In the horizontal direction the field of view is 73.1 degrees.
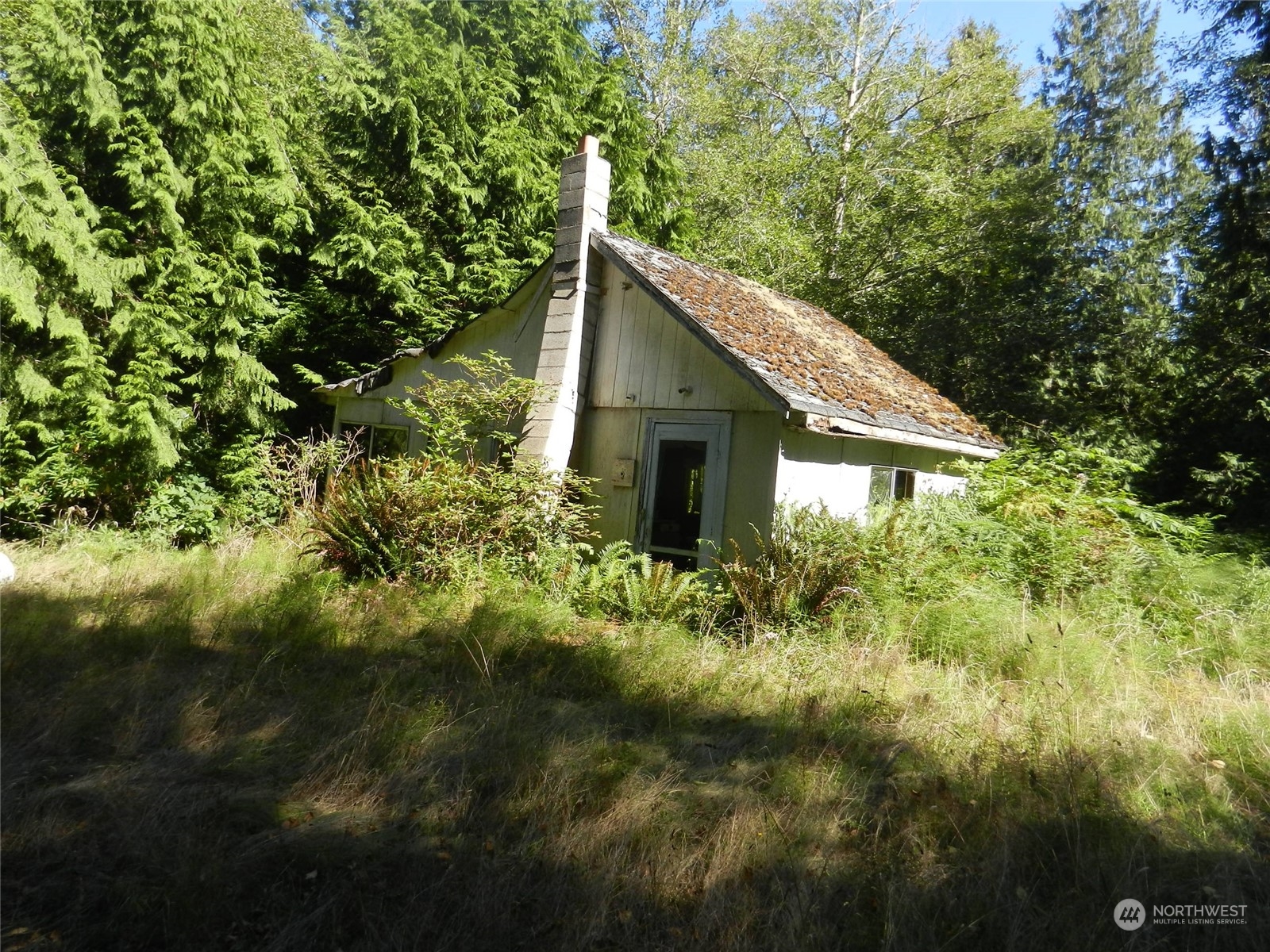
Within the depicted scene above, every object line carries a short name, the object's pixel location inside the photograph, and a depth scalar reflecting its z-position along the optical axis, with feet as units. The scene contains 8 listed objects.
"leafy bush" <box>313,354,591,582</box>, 27.91
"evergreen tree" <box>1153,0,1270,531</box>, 49.73
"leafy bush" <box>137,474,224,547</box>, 38.81
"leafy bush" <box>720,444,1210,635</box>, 24.56
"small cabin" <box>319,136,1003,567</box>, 28.58
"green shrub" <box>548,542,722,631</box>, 25.91
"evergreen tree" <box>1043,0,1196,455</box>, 63.67
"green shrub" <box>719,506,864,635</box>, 24.39
